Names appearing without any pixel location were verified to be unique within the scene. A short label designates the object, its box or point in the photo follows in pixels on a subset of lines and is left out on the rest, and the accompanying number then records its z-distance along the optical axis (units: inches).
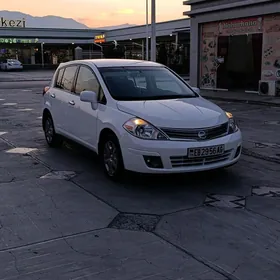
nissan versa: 173.2
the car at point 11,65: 1672.6
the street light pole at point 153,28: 764.3
